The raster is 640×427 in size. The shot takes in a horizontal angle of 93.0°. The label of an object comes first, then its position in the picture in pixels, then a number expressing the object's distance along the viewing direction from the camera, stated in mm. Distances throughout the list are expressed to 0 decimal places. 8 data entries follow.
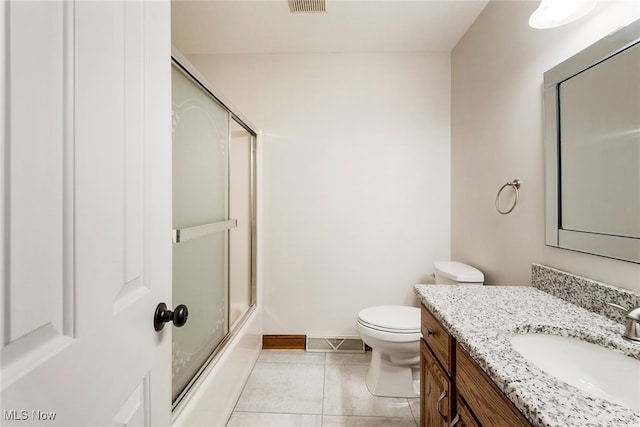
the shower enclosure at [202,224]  1160
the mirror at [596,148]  970
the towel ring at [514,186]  1552
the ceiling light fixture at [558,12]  1065
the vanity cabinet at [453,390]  705
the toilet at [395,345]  1724
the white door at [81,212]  383
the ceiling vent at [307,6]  1836
